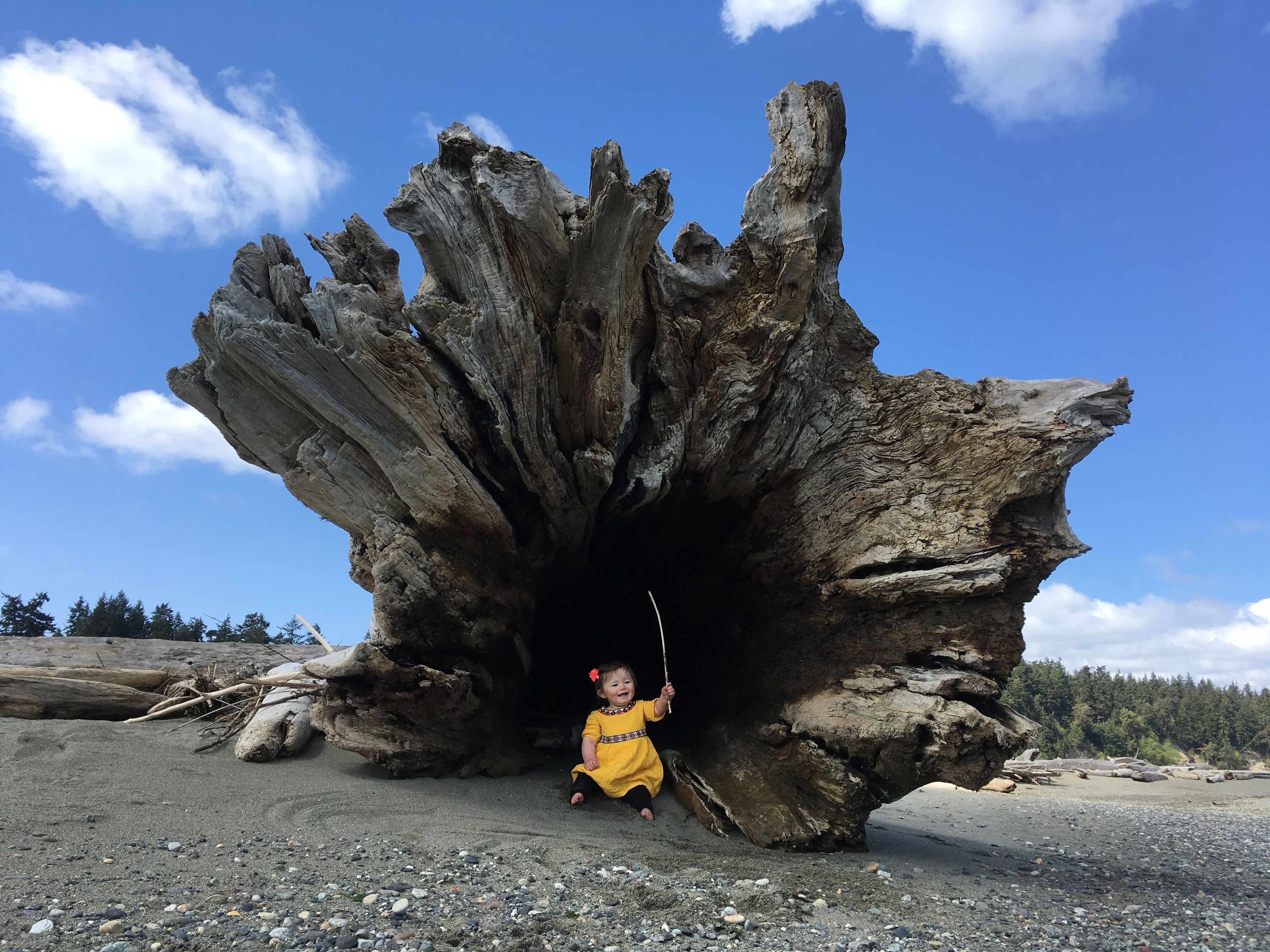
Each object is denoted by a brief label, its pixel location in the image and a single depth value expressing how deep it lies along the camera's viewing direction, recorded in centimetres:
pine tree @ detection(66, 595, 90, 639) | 2452
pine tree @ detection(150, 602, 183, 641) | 2766
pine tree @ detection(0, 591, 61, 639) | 2478
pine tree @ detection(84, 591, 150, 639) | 2481
